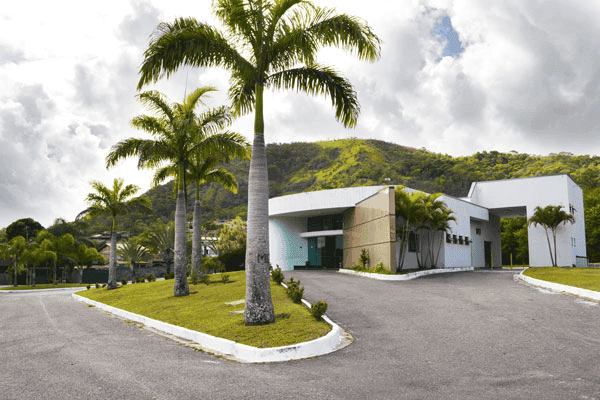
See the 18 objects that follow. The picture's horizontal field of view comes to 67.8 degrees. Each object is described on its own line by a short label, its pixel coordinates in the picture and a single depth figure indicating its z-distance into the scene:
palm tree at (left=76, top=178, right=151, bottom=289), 31.33
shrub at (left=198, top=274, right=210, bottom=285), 22.38
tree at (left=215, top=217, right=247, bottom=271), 54.31
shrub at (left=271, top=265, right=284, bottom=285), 19.17
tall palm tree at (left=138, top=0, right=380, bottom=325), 10.80
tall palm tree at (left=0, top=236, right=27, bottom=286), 46.47
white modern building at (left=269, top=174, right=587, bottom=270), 27.80
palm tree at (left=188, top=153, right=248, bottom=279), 24.03
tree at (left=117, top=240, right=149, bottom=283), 54.03
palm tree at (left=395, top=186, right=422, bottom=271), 25.56
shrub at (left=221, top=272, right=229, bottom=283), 22.10
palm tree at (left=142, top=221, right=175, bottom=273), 50.06
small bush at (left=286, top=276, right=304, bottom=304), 13.57
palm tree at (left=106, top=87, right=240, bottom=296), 19.03
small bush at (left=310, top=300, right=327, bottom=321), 10.39
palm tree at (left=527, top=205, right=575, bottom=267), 33.16
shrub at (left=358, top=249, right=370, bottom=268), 27.94
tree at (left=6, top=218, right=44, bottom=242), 76.06
